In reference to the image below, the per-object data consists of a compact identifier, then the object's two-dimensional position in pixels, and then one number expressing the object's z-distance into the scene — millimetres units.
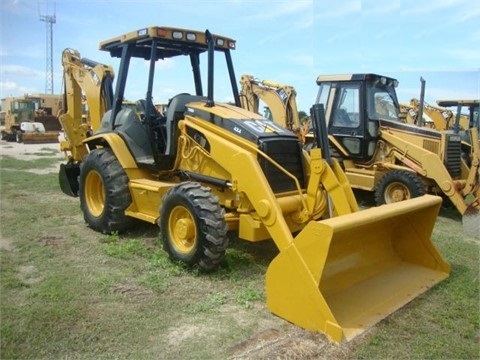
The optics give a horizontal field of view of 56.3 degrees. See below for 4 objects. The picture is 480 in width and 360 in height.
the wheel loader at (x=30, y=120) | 25623
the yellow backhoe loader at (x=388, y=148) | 7969
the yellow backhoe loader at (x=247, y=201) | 3682
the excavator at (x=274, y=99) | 10812
